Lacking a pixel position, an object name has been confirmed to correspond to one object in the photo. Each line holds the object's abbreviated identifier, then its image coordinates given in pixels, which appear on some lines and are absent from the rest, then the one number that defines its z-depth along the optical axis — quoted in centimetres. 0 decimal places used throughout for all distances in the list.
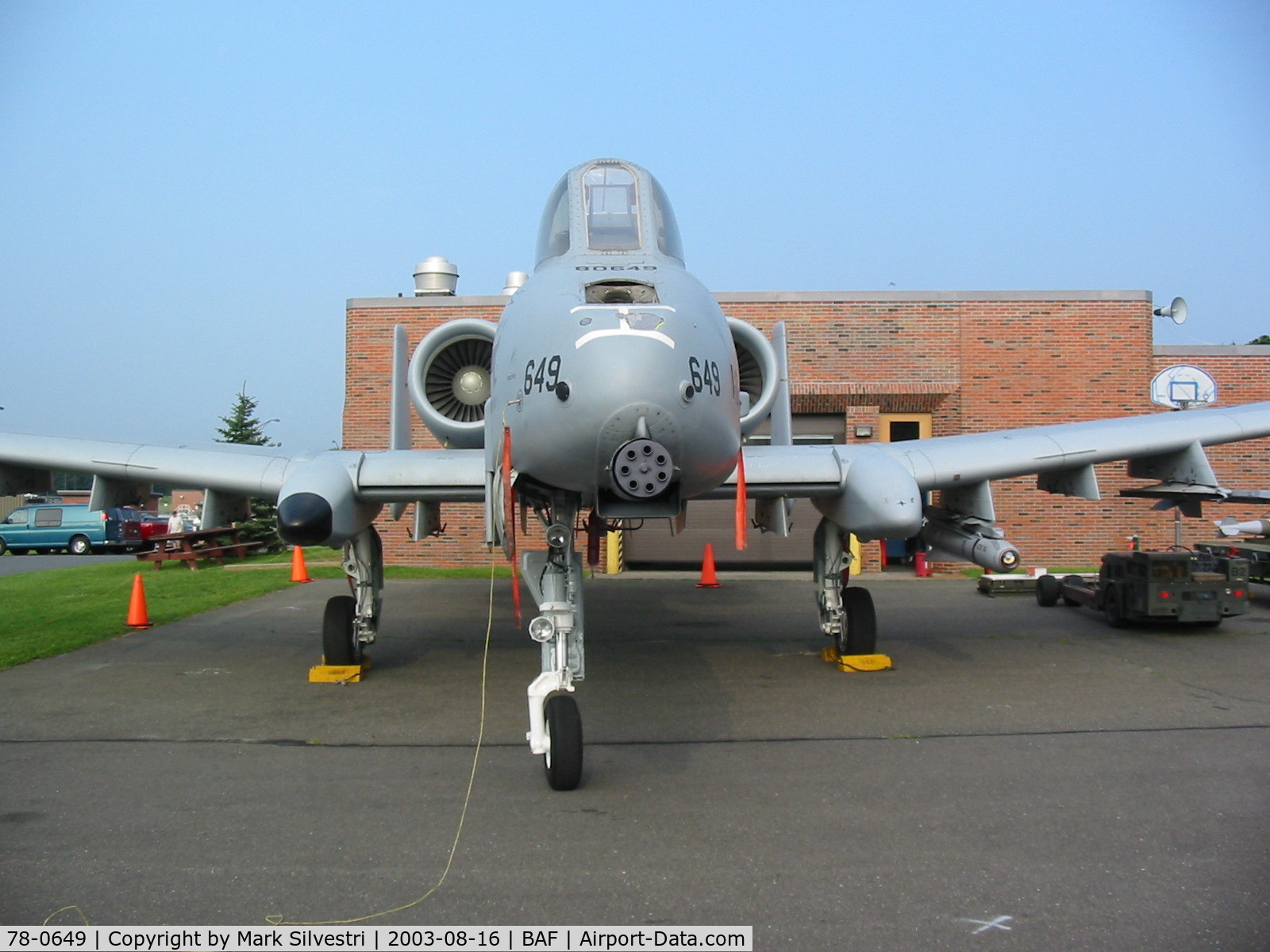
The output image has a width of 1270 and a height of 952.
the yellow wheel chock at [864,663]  905
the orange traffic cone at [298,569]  1750
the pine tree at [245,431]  2856
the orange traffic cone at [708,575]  1703
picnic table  2095
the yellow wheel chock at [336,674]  879
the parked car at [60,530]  3088
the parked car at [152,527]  3244
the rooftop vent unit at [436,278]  1948
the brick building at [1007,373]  1788
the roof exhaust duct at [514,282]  1722
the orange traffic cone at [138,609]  1197
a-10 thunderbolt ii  486
